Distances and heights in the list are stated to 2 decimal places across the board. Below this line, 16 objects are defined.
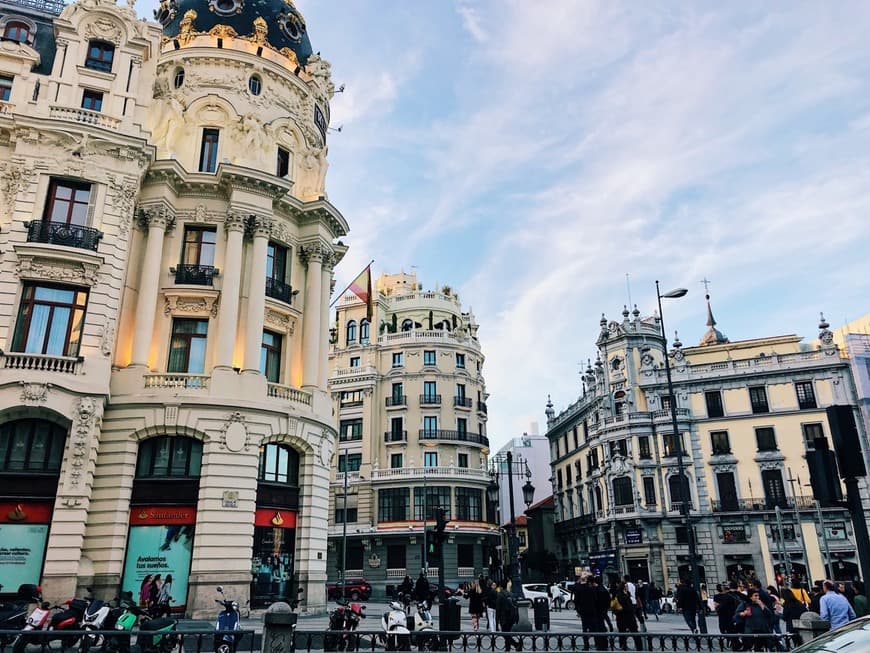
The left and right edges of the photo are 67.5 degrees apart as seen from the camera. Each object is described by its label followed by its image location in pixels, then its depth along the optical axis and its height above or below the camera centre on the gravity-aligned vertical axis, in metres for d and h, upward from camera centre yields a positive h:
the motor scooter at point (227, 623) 12.75 -1.22
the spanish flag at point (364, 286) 32.59 +13.30
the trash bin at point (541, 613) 19.69 -1.57
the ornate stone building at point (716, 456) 44.81 +6.85
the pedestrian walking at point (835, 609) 12.22 -1.01
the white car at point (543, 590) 30.98 -1.68
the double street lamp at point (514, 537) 18.91 +0.66
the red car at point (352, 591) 41.56 -1.78
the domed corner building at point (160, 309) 21.59 +9.35
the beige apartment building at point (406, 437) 51.50 +9.88
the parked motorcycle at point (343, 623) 12.90 -1.38
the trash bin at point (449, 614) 15.98 -1.27
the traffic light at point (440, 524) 19.37 +1.01
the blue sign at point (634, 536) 47.59 +1.38
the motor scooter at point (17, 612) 13.93 -0.90
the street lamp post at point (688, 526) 18.19 +0.91
